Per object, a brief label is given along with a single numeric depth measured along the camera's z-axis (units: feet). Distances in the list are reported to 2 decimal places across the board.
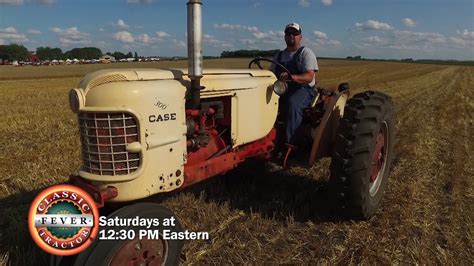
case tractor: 9.12
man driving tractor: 14.79
